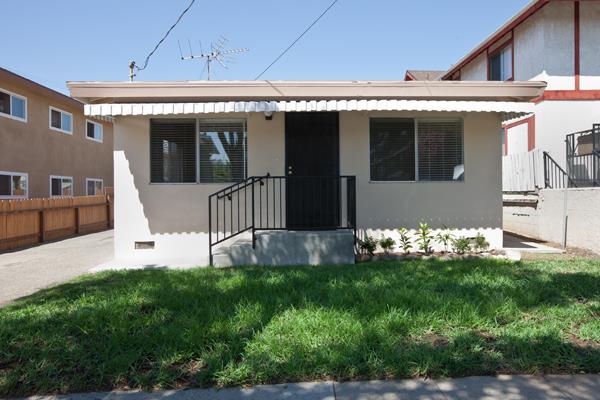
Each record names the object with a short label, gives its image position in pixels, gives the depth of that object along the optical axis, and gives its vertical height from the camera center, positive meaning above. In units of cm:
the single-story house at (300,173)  796 +46
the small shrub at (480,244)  779 -92
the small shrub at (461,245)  756 -91
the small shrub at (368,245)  759 -91
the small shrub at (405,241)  771 -86
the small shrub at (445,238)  771 -79
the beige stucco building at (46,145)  1362 +209
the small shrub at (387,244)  767 -89
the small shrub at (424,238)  768 -80
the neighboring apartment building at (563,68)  1152 +348
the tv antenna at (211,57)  1434 +492
